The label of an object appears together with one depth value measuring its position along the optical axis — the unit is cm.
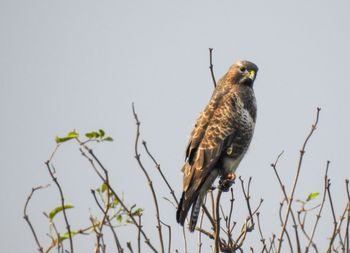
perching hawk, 1586
